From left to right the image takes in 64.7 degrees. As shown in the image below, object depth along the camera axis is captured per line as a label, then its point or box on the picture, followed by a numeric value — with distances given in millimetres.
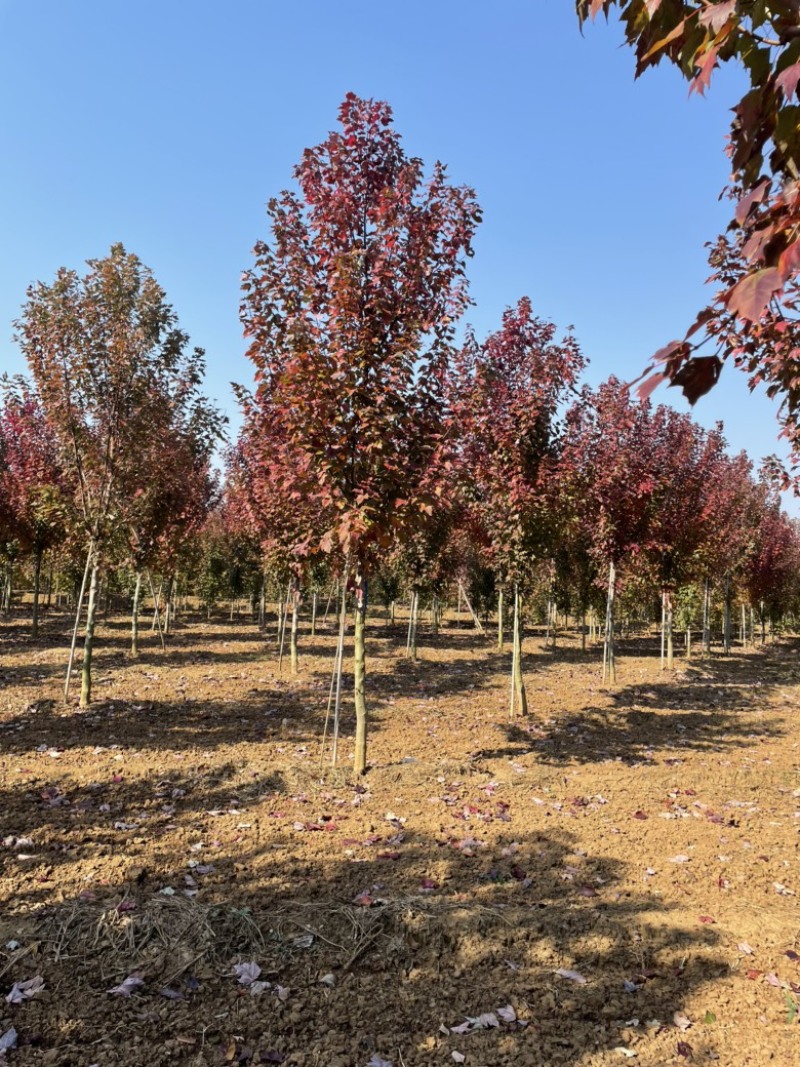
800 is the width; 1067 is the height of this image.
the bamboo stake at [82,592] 10750
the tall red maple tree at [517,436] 10156
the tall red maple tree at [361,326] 6473
